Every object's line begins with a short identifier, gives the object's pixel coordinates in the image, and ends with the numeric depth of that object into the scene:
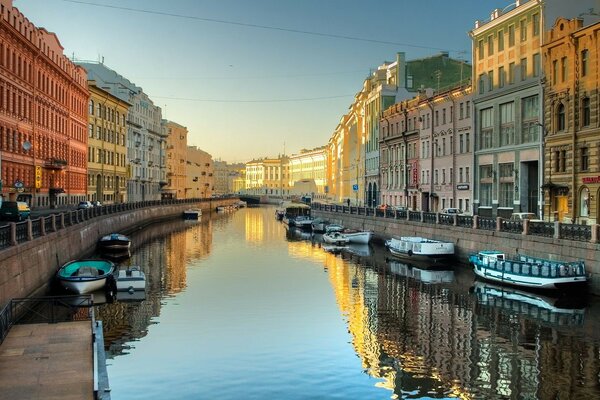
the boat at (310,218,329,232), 89.62
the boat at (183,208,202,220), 124.55
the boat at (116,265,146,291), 36.47
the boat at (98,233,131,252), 57.72
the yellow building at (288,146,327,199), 193.88
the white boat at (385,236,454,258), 49.97
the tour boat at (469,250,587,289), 33.75
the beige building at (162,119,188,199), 165.38
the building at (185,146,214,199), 192.20
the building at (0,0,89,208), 58.28
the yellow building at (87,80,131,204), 98.31
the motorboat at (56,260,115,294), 34.91
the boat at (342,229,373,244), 69.62
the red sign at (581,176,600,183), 44.59
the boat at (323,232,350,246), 70.31
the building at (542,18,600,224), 44.94
